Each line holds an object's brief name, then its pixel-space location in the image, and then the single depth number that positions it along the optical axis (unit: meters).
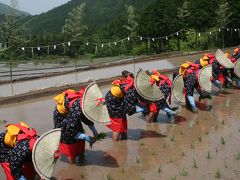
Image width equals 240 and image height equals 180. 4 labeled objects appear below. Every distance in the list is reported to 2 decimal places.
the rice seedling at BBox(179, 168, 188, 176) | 7.46
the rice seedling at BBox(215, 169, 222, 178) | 7.31
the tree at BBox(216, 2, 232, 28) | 41.92
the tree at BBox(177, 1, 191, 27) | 41.59
